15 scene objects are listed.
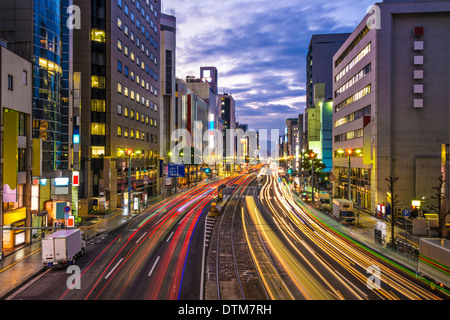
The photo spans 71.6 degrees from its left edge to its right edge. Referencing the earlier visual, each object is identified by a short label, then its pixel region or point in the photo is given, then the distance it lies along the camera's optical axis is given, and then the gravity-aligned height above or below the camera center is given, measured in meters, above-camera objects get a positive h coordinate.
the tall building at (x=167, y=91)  87.44 +18.57
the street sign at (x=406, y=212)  29.25 -5.23
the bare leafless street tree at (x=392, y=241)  27.13 -7.36
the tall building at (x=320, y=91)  95.44 +25.56
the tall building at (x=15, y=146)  26.25 +0.83
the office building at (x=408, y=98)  45.16 +8.73
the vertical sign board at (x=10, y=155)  26.25 +0.05
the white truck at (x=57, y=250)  22.09 -6.75
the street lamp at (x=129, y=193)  45.67 -5.64
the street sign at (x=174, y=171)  62.66 -2.99
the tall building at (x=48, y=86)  31.97 +7.82
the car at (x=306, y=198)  61.08 -8.19
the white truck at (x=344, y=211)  38.81 -6.86
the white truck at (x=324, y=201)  50.41 -7.31
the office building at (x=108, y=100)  51.62 +9.89
